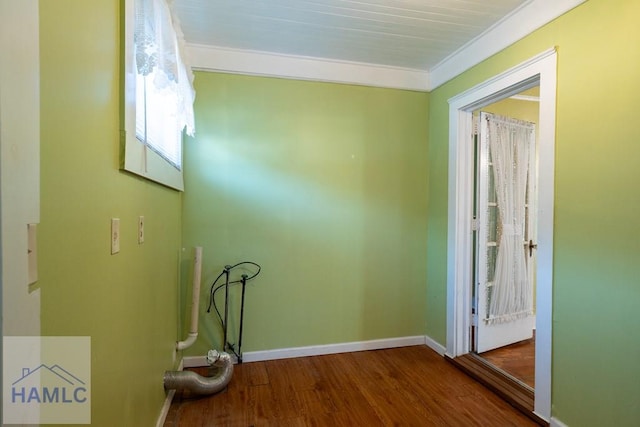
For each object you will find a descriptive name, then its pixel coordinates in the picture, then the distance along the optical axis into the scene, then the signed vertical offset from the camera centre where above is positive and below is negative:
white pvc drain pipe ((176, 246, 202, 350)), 2.32 -0.69
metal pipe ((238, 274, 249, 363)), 2.56 -0.91
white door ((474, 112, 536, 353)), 2.71 -0.19
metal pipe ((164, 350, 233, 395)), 1.96 -1.13
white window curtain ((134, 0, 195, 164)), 1.19 +0.61
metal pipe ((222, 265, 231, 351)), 2.53 -0.77
